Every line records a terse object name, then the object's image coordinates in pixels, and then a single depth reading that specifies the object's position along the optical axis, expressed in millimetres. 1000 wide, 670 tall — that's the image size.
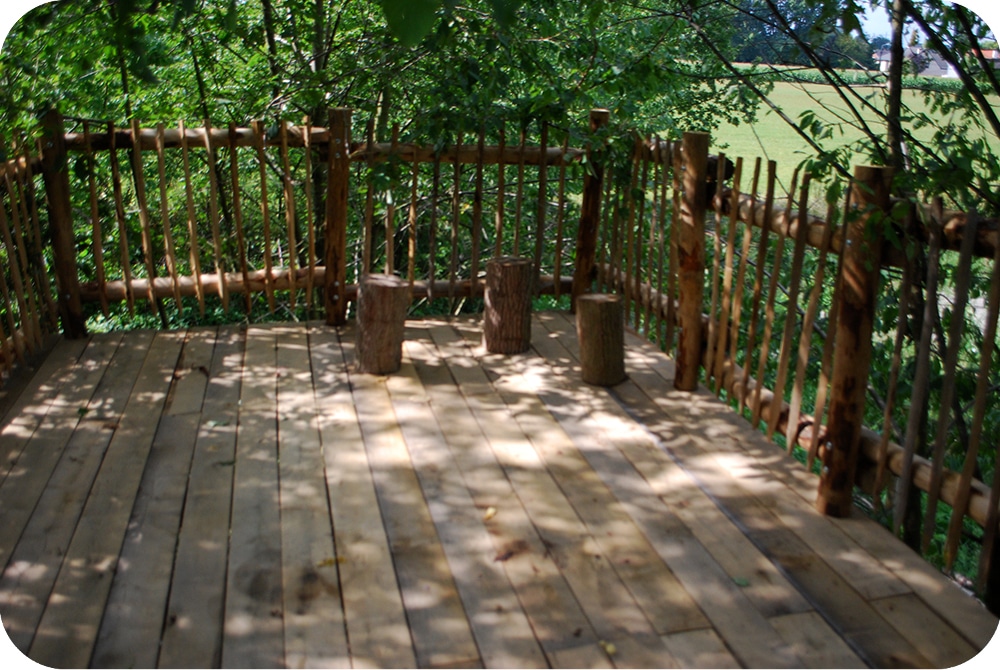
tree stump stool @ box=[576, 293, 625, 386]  4504
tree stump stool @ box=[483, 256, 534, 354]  4910
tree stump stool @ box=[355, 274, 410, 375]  4625
